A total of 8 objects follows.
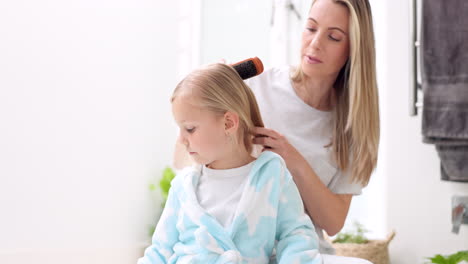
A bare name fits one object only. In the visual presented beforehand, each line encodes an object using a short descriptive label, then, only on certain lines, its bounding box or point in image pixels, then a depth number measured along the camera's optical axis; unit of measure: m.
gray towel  1.98
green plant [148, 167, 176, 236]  2.53
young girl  1.09
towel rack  2.11
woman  1.41
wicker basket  2.22
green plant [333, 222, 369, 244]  2.31
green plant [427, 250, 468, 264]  1.78
